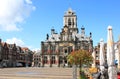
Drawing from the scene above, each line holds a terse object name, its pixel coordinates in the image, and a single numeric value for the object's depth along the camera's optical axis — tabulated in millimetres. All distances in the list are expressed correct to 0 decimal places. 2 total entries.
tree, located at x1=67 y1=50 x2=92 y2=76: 19307
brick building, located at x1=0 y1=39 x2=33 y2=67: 41755
